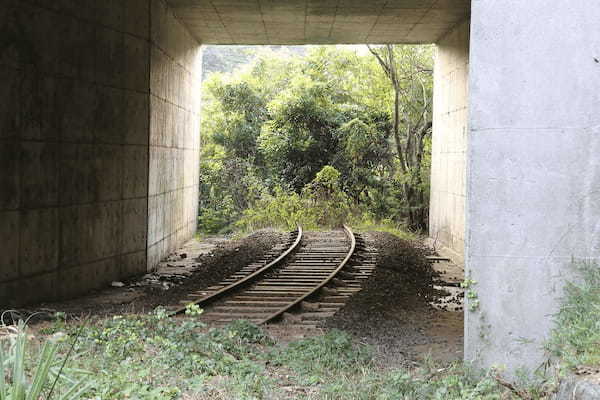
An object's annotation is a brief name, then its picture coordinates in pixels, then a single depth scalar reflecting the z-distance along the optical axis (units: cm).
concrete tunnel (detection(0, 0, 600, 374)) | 536
